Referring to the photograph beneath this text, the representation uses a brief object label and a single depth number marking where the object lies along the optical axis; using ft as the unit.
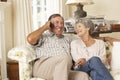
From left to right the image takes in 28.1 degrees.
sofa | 7.58
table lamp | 11.44
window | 12.25
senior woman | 7.80
